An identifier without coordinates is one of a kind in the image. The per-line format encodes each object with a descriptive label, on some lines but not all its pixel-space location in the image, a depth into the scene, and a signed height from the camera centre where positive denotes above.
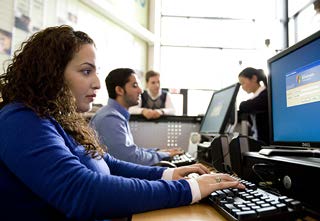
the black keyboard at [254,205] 0.56 -0.15
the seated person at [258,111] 2.11 +0.12
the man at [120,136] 1.81 -0.06
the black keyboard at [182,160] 1.50 -0.17
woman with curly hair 0.62 -0.06
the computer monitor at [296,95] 0.80 +0.10
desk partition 2.22 -0.03
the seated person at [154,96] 3.02 +0.30
